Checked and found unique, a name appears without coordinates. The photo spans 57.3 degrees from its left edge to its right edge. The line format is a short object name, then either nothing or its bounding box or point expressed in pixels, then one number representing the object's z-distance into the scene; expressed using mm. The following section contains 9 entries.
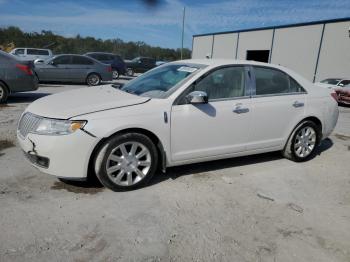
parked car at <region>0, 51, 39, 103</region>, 8570
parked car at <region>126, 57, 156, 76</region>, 27556
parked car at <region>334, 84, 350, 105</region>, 14148
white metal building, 21938
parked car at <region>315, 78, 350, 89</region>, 15588
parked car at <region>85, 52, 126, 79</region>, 21125
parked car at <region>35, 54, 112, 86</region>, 14609
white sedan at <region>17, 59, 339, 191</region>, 3475
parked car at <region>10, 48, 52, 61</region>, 21531
